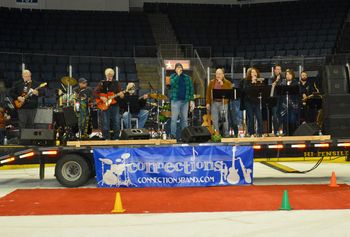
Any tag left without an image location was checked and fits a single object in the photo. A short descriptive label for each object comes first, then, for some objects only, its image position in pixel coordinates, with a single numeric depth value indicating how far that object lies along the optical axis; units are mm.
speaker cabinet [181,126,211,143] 8516
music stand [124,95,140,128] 10648
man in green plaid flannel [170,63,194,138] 9672
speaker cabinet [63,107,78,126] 9406
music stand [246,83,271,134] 9445
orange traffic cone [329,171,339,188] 8336
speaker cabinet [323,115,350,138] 8570
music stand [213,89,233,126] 9484
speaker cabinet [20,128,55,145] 8930
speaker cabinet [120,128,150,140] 8922
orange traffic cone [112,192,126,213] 6195
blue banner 8297
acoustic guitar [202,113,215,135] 10121
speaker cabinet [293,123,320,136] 8852
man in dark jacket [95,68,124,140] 9898
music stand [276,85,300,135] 9547
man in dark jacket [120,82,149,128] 10656
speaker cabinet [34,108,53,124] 9787
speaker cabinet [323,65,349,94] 8664
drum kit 13030
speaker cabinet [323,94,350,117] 8594
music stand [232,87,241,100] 9500
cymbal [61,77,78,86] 12742
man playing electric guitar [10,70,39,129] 9602
